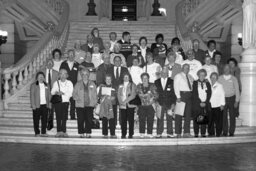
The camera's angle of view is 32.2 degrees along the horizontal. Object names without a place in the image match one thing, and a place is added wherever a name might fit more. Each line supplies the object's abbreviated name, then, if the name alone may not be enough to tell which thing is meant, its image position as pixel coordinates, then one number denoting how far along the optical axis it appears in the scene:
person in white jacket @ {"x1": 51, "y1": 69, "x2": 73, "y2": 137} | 10.77
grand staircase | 10.52
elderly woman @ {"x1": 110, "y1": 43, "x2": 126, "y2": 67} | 11.84
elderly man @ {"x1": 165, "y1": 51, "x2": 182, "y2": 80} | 11.30
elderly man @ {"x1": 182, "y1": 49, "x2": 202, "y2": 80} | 11.45
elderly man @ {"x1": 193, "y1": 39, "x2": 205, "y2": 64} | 12.09
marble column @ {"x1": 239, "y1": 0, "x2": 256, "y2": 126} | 12.51
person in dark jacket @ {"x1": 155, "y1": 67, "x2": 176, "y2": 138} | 10.76
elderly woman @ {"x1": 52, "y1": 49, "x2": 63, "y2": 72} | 11.77
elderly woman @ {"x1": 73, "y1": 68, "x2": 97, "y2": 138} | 10.60
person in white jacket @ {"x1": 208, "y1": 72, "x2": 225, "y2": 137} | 11.00
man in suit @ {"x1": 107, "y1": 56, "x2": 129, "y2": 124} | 10.91
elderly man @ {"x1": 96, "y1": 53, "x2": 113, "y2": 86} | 11.10
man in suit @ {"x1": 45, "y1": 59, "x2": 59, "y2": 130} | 11.25
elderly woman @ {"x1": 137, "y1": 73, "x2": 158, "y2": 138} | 10.70
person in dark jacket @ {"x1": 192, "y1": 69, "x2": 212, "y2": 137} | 10.84
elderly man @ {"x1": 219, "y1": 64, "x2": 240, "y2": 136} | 11.29
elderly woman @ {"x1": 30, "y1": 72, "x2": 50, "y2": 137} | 10.75
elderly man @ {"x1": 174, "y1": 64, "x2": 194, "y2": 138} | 10.79
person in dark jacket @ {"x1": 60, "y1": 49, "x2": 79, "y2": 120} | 11.41
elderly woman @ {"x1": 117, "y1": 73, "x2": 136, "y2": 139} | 10.63
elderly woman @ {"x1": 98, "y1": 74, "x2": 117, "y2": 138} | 10.58
